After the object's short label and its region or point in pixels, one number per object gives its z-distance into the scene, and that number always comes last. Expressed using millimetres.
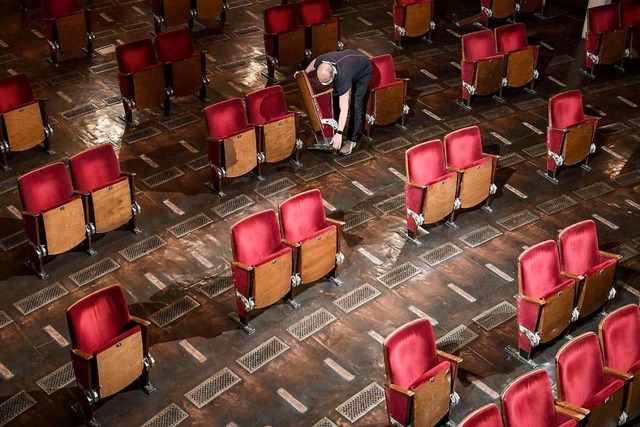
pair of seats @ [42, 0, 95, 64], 9328
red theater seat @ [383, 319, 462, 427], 5426
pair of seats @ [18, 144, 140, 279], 6695
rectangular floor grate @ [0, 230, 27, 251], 7133
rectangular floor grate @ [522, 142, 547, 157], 8609
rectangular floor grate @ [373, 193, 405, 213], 7789
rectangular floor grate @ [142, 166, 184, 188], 7939
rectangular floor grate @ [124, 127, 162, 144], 8484
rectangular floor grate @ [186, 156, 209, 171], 8141
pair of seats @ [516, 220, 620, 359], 6207
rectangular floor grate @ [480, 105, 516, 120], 9156
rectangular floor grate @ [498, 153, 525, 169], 8453
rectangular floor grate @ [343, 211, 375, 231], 7586
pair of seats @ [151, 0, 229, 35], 10008
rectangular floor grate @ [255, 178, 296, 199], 7895
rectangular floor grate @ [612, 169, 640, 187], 8352
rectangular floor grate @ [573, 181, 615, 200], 8125
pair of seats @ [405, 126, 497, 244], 7211
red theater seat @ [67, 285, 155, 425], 5570
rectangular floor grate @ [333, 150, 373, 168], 8359
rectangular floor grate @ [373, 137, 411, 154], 8562
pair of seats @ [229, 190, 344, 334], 6324
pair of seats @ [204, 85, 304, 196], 7633
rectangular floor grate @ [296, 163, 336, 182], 8133
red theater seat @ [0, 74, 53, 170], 7812
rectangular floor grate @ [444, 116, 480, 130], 8945
